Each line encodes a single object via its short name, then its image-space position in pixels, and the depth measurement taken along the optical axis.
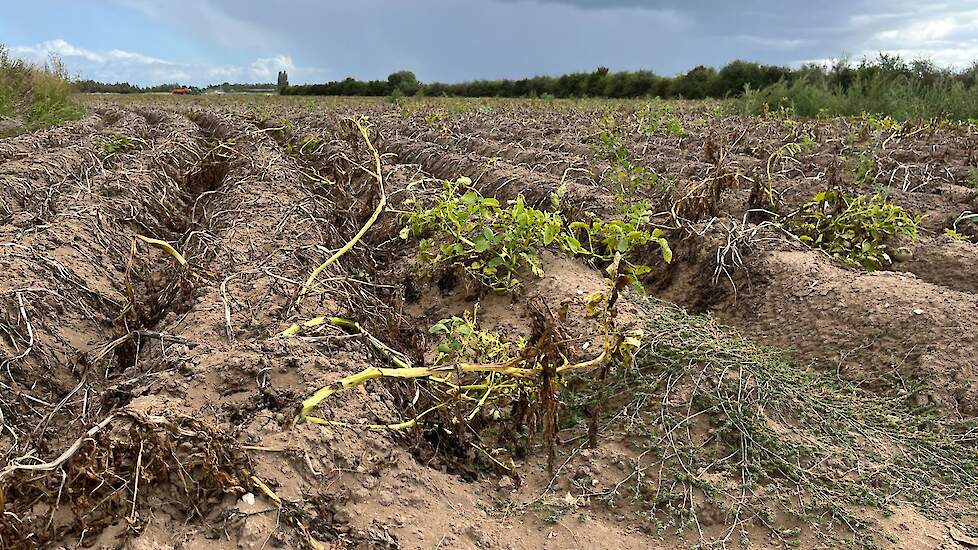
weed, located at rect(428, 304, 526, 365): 2.50
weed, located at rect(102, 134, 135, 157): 7.62
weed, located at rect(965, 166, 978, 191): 5.62
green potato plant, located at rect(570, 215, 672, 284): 3.12
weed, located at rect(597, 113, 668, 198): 5.31
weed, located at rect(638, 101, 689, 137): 8.26
